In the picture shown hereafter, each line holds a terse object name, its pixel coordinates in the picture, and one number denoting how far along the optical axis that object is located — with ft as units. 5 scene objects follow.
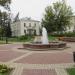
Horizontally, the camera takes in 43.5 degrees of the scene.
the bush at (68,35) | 63.43
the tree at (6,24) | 86.37
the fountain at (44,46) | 28.88
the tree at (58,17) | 85.82
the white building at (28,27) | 103.19
